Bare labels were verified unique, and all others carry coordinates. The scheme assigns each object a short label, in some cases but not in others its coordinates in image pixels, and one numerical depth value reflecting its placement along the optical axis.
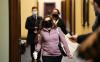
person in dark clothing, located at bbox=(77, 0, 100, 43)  2.89
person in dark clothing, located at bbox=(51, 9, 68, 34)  10.15
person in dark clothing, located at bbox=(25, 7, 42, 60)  10.68
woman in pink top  6.43
